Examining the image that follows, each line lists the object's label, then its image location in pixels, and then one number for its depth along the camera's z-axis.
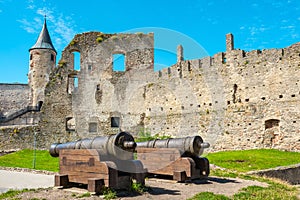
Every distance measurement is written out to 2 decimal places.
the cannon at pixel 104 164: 6.64
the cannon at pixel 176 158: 8.44
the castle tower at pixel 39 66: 32.03
